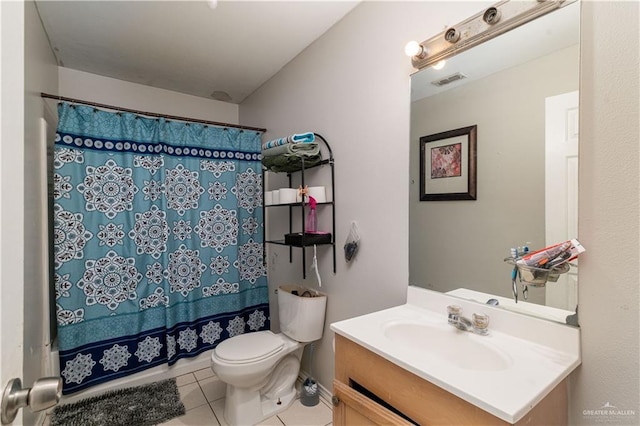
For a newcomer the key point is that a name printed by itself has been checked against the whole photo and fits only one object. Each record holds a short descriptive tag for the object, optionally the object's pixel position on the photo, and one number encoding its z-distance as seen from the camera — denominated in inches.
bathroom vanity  30.0
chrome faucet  43.8
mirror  38.8
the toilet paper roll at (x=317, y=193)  74.3
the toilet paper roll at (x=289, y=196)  77.0
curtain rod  71.7
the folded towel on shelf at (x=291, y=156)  74.0
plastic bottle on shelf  76.9
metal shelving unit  70.3
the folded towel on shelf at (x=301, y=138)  71.5
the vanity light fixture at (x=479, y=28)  41.3
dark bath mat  69.7
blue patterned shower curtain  75.7
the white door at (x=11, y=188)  18.2
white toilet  66.3
